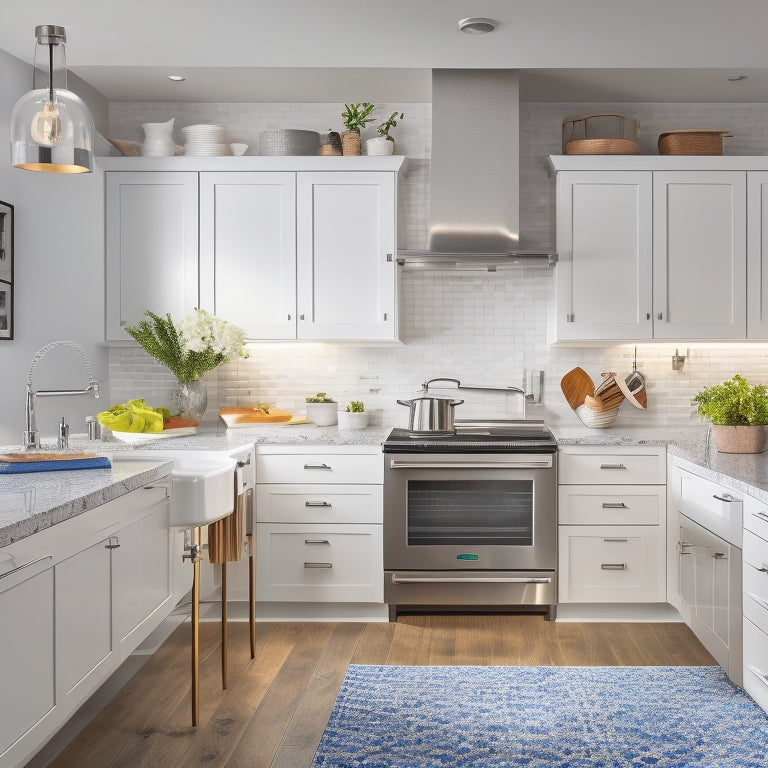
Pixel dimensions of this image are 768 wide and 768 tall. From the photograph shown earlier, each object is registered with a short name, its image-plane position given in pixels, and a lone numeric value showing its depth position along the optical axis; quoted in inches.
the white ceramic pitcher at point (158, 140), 169.0
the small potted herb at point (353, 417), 168.2
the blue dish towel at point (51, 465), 93.2
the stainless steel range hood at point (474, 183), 161.5
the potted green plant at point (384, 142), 169.5
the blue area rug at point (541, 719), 97.7
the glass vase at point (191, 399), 162.9
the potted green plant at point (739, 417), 128.3
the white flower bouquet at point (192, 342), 156.5
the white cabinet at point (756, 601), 97.7
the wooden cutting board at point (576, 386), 174.7
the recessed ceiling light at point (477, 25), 130.6
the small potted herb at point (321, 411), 170.9
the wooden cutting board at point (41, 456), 97.0
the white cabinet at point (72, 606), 66.4
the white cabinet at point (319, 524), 152.8
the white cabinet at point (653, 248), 164.1
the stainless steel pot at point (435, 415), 159.8
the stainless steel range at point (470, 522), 150.5
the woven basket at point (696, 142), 165.9
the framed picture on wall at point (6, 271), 135.1
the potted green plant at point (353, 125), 169.5
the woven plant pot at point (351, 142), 169.5
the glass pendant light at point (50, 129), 83.7
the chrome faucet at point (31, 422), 109.5
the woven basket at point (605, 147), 165.3
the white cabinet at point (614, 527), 151.3
